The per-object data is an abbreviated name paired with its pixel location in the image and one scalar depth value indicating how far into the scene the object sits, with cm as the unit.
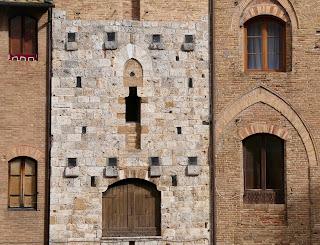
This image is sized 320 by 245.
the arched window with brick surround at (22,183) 1998
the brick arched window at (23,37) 2034
